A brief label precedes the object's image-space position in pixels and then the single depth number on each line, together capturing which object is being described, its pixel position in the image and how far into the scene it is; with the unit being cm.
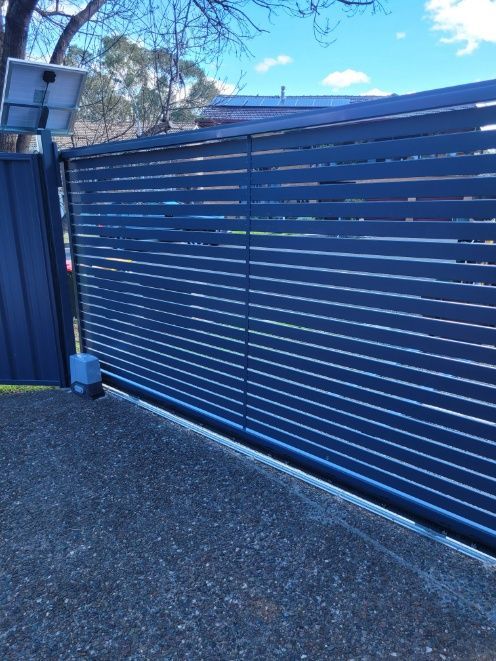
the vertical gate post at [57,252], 347
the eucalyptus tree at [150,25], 436
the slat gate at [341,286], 187
